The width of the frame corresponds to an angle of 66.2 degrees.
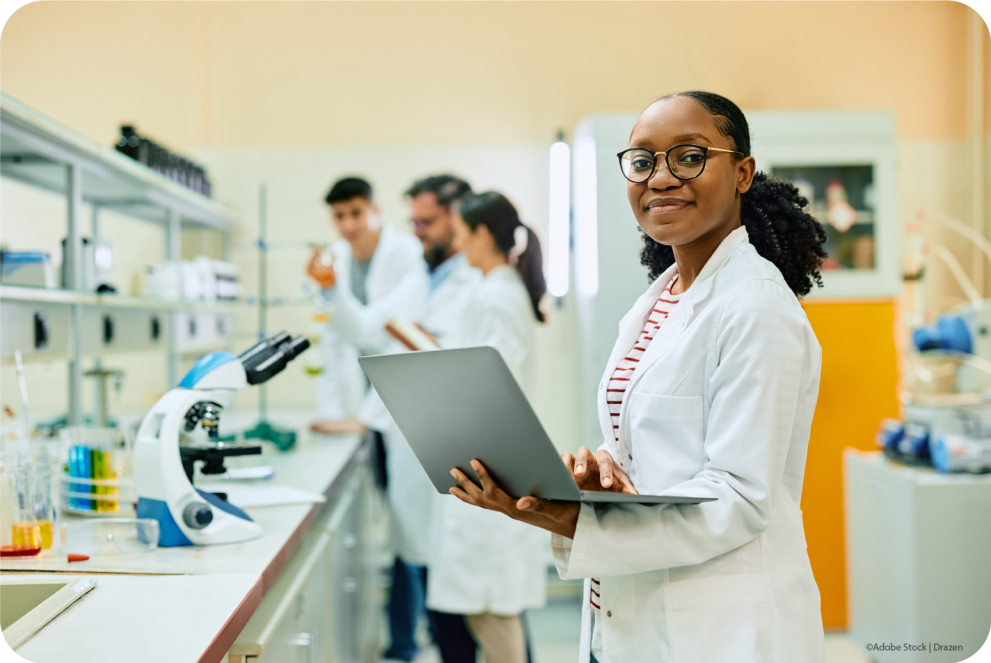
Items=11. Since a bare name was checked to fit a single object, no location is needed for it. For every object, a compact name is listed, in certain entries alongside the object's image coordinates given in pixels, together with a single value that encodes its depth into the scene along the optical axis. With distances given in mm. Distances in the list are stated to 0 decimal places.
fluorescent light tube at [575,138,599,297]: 2898
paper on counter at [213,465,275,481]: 1950
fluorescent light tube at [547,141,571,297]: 3434
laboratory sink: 1115
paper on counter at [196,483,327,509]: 1696
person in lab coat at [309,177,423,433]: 3215
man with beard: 2674
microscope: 1373
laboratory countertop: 930
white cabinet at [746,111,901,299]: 2889
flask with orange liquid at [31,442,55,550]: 1351
